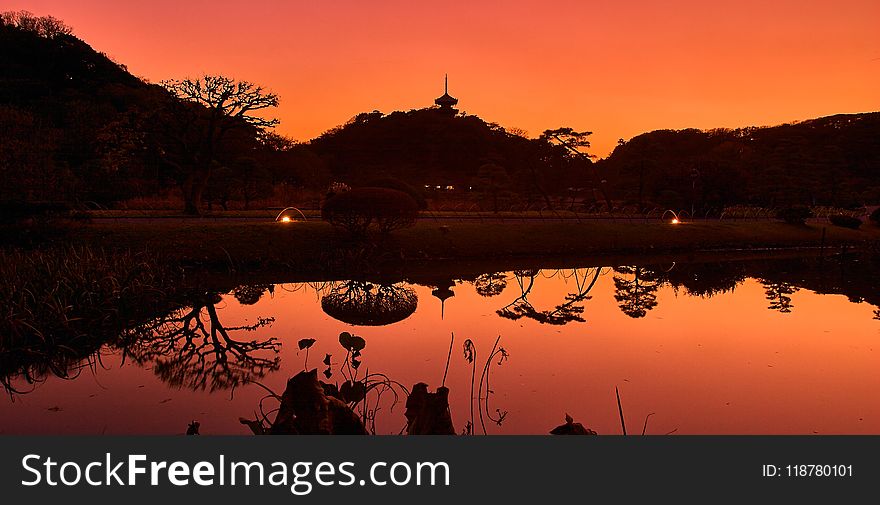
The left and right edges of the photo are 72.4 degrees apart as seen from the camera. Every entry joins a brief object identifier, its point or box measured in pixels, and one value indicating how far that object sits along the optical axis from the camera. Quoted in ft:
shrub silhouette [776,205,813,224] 109.29
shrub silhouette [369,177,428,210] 112.06
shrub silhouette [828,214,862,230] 111.34
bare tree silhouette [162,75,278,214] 87.10
